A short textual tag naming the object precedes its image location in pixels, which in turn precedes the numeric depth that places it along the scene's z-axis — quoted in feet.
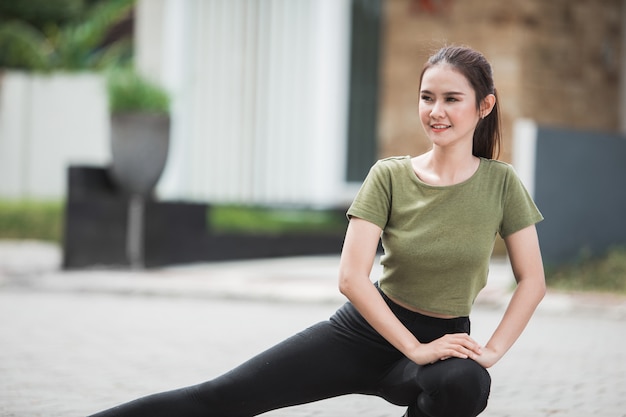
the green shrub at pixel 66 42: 78.33
